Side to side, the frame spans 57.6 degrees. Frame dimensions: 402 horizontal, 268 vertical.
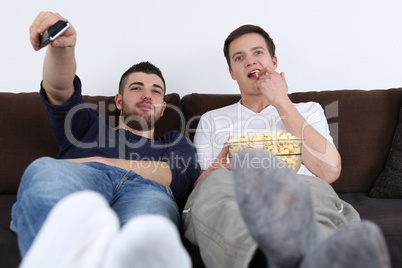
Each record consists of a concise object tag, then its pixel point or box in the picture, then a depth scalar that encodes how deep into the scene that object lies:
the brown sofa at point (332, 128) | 1.73
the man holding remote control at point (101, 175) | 0.62
